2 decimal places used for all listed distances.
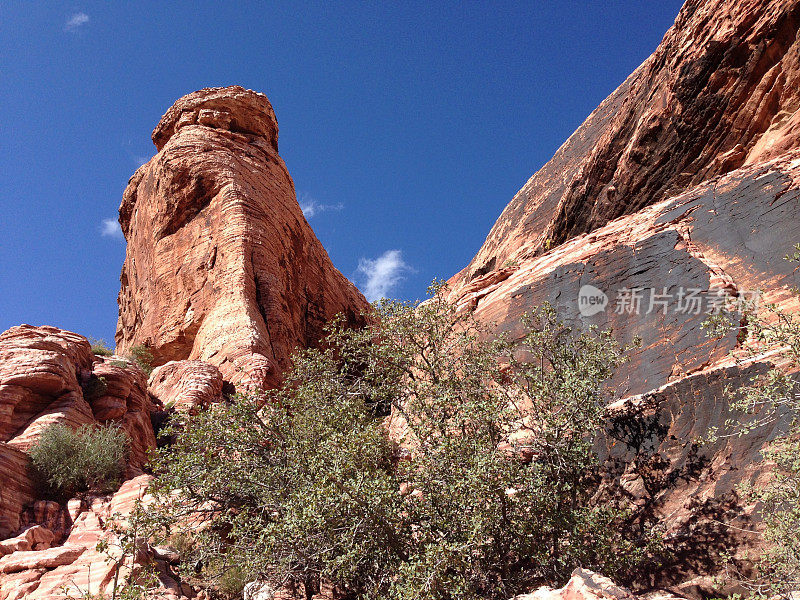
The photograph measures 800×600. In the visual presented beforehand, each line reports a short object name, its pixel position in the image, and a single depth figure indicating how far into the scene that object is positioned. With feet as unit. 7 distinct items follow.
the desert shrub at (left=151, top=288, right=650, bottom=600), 29.45
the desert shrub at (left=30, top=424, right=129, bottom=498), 45.55
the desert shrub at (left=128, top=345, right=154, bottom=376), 90.68
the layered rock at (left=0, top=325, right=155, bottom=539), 44.34
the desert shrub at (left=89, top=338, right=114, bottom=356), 86.43
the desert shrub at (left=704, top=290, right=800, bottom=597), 24.44
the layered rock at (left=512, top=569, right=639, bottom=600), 19.03
